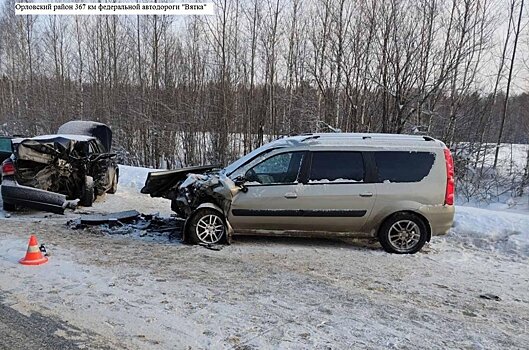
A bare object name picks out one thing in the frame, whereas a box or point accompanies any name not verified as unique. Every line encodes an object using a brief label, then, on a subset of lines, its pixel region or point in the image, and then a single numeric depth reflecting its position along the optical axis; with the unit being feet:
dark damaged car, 27.20
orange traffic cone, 17.65
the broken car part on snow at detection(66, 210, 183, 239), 23.91
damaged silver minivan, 20.86
